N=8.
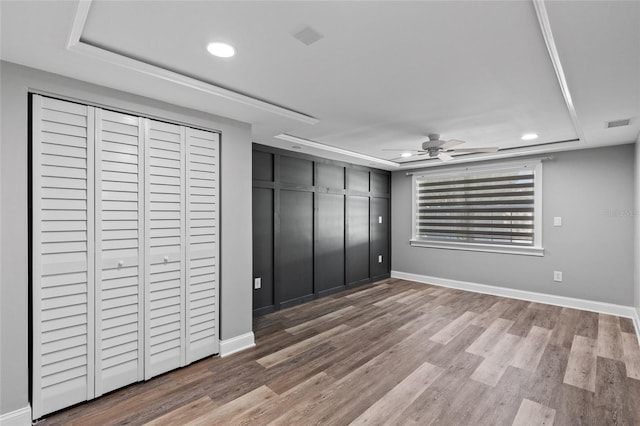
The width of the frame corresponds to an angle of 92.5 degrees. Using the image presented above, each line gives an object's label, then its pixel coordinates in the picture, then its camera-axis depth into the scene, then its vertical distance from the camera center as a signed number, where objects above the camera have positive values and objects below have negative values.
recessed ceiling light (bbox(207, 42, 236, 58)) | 1.73 +0.95
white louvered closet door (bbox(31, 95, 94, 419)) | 1.95 -0.27
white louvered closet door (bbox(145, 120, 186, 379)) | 2.44 -0.28
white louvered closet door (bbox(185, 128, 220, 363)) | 2.68 -0.28
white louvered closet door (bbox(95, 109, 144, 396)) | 2.20 -0.28
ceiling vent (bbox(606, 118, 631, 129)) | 2.93 +0.90
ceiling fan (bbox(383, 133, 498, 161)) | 3.50 +0.78
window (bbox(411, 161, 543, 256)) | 4.65 +0.10
